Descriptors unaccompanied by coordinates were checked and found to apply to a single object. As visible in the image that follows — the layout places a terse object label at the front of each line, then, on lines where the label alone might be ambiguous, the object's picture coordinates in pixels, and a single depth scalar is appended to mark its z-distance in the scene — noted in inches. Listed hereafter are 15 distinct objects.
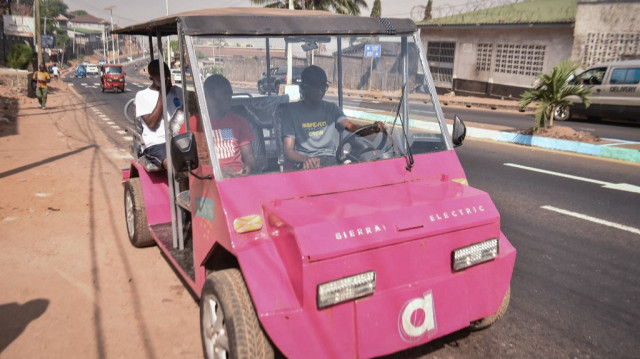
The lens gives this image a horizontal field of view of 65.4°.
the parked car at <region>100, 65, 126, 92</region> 1338.6
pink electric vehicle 97.7
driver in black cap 136.7
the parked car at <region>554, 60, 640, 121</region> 634.2
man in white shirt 195.5
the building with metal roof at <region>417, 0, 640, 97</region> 942.4
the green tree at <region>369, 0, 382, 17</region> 1966.8
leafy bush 1440.7
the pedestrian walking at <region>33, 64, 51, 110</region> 796.5
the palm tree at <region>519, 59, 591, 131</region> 498.9
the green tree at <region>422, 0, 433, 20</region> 1599.7
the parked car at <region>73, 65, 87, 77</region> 2496.3
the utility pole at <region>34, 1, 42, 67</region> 1275.8
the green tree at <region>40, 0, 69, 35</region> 3782.0
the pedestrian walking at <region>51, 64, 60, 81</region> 1975.4
